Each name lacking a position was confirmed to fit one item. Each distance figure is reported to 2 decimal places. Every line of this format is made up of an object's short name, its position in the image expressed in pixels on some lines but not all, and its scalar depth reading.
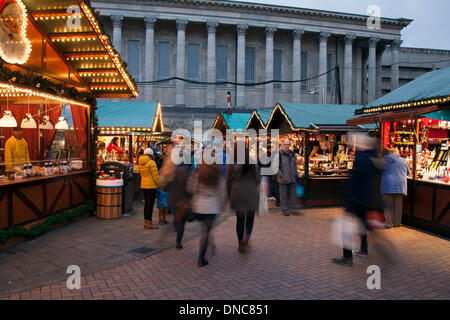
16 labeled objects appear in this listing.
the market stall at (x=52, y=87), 6.18
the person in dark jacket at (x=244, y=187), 5.61
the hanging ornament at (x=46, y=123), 9.59
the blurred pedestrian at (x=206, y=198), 5.08
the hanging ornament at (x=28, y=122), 9.26
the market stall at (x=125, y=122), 13.93
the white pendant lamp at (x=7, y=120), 7.85
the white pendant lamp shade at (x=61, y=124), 9.80
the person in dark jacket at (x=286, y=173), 9.25
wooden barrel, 8.58
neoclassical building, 37.16
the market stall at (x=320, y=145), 10.58
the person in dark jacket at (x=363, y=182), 5.02
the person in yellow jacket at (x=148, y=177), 7.39
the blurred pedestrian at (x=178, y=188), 5.73
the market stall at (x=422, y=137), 7.32
